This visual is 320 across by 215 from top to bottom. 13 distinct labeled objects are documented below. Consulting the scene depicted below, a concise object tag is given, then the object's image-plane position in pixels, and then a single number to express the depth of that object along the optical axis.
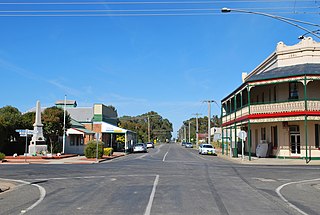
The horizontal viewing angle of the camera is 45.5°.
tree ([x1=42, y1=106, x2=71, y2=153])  41.97
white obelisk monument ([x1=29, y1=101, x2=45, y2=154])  38.75
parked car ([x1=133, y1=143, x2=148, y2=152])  57.78
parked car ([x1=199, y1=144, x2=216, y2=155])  48.96
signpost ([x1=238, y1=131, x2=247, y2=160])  33.92
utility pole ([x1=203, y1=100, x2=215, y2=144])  68.89
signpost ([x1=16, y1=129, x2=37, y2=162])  35.25
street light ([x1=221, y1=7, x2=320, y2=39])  14.56
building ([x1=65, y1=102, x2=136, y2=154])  50.62
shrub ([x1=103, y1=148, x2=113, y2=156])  42.25
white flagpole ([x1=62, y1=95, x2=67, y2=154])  43.31
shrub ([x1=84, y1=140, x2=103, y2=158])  36.03
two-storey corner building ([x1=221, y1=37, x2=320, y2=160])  32.16
